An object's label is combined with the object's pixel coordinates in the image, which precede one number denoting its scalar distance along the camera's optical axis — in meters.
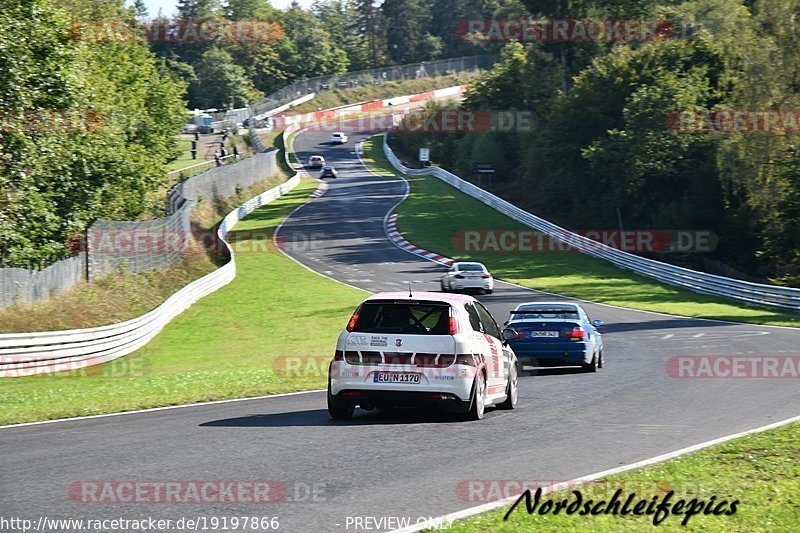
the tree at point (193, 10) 192.86
